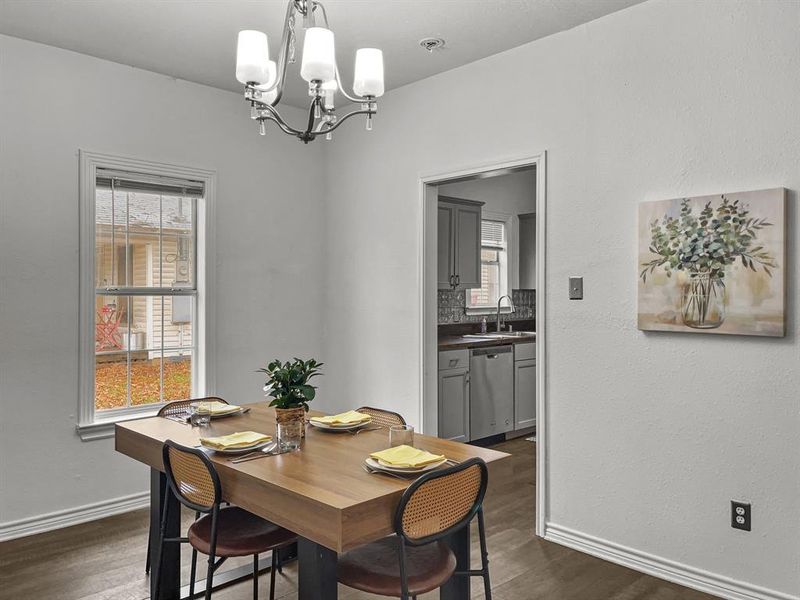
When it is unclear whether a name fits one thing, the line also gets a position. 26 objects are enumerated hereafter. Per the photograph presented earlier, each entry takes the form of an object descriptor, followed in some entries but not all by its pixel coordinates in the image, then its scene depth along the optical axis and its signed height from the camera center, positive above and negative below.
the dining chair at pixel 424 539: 1.97 -0.78
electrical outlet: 2.81 -0.98
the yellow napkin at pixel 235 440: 2.38 -0.56
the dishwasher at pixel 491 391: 5.36 -0.82
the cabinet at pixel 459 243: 5.66 +0.50
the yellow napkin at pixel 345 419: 2.79 -0.55
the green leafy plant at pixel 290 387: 2.54 -0.36
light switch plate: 3.41 +0.05
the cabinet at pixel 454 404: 5.08 -0.88
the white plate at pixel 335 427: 2.75 -0.57
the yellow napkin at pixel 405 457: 2.13 -0.56
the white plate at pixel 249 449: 2.36 -0.58
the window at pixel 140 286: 3.88 +0.07
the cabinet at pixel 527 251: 6.73 +0.50
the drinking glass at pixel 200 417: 2.88 -0.56
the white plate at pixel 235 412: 3.03 -0.57
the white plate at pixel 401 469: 2.09 -0.57
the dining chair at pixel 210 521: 2.26 -0.92
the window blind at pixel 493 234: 6.53 +0.67
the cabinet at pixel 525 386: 5.80 -0.82
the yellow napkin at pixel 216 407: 3.04 -0.55
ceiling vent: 3.60 +1.47
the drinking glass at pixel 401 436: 2.42 -0.53
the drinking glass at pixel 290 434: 2.46 -0.54
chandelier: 2.26 +0.84
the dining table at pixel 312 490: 1.86 -0.62
